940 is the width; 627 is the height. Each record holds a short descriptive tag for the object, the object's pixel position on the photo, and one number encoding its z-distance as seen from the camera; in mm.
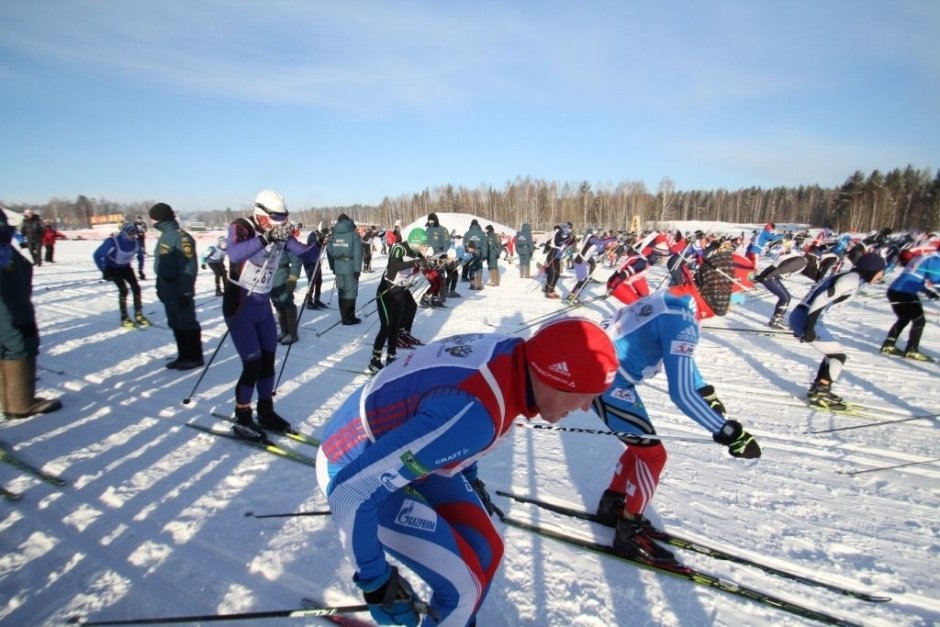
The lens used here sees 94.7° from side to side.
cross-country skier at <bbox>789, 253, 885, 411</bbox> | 5352
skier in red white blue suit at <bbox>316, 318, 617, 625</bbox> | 1482
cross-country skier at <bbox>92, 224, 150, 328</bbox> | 7691
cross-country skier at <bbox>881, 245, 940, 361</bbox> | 7316
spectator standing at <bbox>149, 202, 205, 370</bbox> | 5883
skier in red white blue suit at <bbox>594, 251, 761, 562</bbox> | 2723
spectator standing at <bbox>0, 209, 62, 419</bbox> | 4203
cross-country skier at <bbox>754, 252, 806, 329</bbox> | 8375
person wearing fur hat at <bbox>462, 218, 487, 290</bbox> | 14711
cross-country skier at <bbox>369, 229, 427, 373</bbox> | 6465
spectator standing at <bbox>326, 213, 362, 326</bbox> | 8422
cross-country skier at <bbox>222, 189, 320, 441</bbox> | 4066
